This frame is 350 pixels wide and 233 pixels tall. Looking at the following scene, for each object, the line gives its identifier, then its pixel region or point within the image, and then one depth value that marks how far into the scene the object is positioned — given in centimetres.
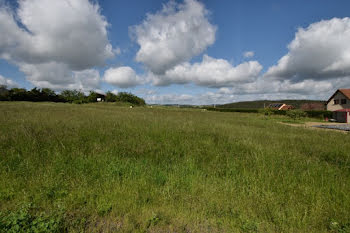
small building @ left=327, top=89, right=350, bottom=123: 2978
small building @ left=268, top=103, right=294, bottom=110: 7075
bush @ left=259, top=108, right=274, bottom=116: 3719
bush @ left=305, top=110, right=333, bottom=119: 3219
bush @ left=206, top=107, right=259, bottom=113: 4995
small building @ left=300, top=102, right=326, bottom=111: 5835
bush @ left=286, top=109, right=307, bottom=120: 2683
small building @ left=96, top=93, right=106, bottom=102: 9005
